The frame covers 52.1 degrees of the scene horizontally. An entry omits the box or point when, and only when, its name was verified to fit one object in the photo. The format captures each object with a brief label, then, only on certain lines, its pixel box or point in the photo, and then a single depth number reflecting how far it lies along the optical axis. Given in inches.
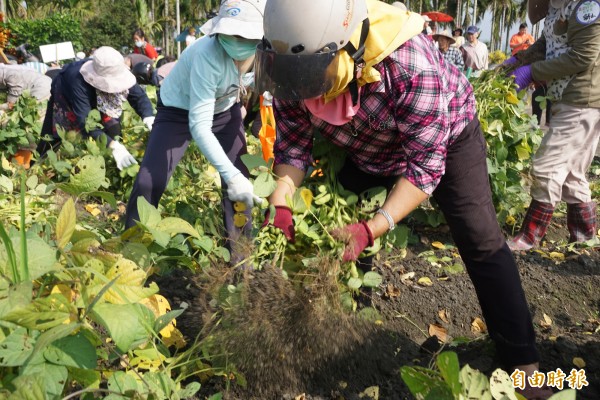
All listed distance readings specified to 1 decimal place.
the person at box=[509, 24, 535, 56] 423.5
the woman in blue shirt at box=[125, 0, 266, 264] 114.4
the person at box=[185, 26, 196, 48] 522.1
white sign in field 441.7
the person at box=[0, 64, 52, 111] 254.7
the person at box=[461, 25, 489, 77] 363.3
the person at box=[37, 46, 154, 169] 177.5
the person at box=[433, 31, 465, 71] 323.0
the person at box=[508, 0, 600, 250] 138.9
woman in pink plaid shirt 69.5
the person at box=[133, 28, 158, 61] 450.0
